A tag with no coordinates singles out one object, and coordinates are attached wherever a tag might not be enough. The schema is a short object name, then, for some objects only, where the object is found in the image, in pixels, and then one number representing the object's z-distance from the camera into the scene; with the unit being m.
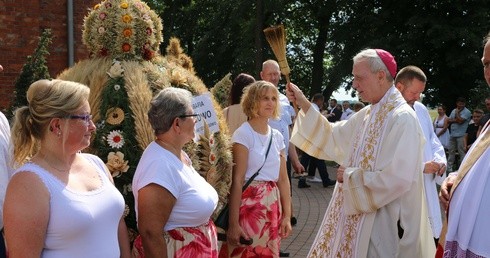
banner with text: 3.86
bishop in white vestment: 4.18
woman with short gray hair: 3.07
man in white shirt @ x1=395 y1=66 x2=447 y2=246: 5.53
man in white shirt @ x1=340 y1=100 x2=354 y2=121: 19.24
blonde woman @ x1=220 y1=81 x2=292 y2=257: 4.54
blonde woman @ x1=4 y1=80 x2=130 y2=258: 2.45
